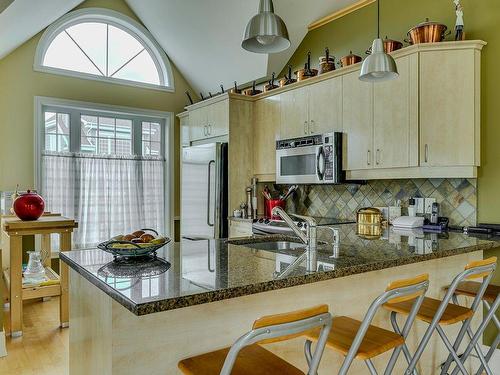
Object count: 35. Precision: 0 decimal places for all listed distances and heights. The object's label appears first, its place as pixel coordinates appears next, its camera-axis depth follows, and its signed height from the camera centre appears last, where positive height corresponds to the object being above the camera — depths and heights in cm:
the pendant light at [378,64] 237 +73
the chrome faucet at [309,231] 186 -22
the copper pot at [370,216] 329 -26
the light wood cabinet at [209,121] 458 +79
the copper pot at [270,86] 450 +112
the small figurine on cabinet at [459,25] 287 +115
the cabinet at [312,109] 368 +74
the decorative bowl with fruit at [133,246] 166 -26
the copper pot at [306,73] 399 +113
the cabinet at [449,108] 281 +55
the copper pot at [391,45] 316 +111
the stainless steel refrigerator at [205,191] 451 -7
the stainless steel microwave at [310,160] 362 +24
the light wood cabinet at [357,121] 337 +55
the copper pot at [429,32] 292 +113
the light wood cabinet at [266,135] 439 +57
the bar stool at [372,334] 149 -64
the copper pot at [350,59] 353 +112
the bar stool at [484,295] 214 -65
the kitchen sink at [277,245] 256 -39
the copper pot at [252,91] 471 +111
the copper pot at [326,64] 376 +115
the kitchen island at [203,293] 134 -44
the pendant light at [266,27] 190 +76
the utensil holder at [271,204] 448 -22
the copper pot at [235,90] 472 +114
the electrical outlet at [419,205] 326 -17
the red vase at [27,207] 341 -18
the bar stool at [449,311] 190 -66
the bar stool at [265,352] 111 -53
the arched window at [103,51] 479 +173
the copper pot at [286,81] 429 +112
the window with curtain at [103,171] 480 +19
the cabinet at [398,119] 302 +52
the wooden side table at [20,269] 326 -71
